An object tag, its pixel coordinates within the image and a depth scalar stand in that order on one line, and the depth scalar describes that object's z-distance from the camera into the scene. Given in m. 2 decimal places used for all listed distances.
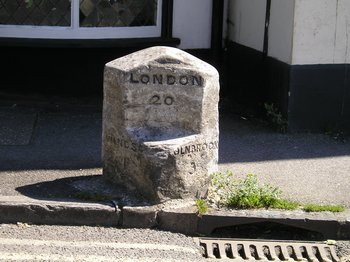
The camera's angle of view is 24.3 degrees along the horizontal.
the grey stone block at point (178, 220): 6.12
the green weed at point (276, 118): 8.48
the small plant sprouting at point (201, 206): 6.15
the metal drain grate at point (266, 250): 5.88
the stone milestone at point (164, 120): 6.18
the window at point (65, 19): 9.41
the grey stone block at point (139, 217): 6.12
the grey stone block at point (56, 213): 6.11
